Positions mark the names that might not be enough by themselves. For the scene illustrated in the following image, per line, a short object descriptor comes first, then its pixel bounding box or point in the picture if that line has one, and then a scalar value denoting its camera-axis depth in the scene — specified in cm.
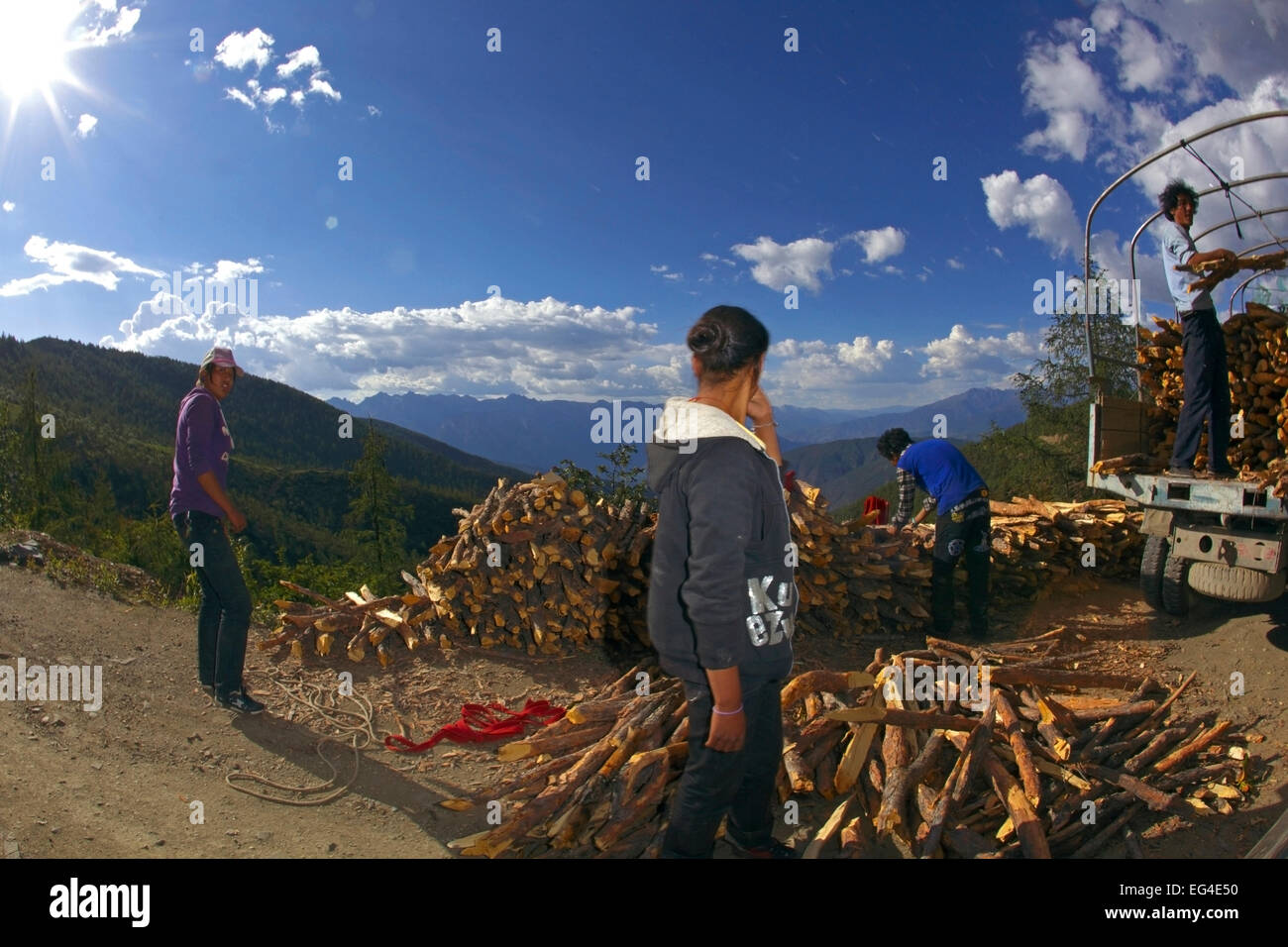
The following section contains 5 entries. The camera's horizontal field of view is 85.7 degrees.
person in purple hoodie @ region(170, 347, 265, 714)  446
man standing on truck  556
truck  505
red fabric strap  455
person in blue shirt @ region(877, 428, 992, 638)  654
